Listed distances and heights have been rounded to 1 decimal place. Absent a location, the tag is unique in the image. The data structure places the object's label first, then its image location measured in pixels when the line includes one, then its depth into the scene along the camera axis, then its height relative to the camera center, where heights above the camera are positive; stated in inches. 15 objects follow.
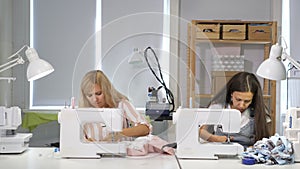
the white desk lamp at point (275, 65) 66.9 +3.9
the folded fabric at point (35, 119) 132.3 -12.3
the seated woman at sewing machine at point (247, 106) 92.5 -5.0
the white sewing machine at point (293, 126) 67.6 -7.5
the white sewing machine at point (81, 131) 67.3 -8.5
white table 60.6 -13.3
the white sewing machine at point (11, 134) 70.0 -10.0
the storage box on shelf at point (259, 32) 130.7 +19.4
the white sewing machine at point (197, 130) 67.3 -8.1
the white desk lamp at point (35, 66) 69.3 +3.6
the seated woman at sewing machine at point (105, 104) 73.1 -3.9
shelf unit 130.7 +17.2
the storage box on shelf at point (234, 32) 131.0 +19.3
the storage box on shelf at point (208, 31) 130.9 +19.9
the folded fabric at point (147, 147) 68.7 -11.6
